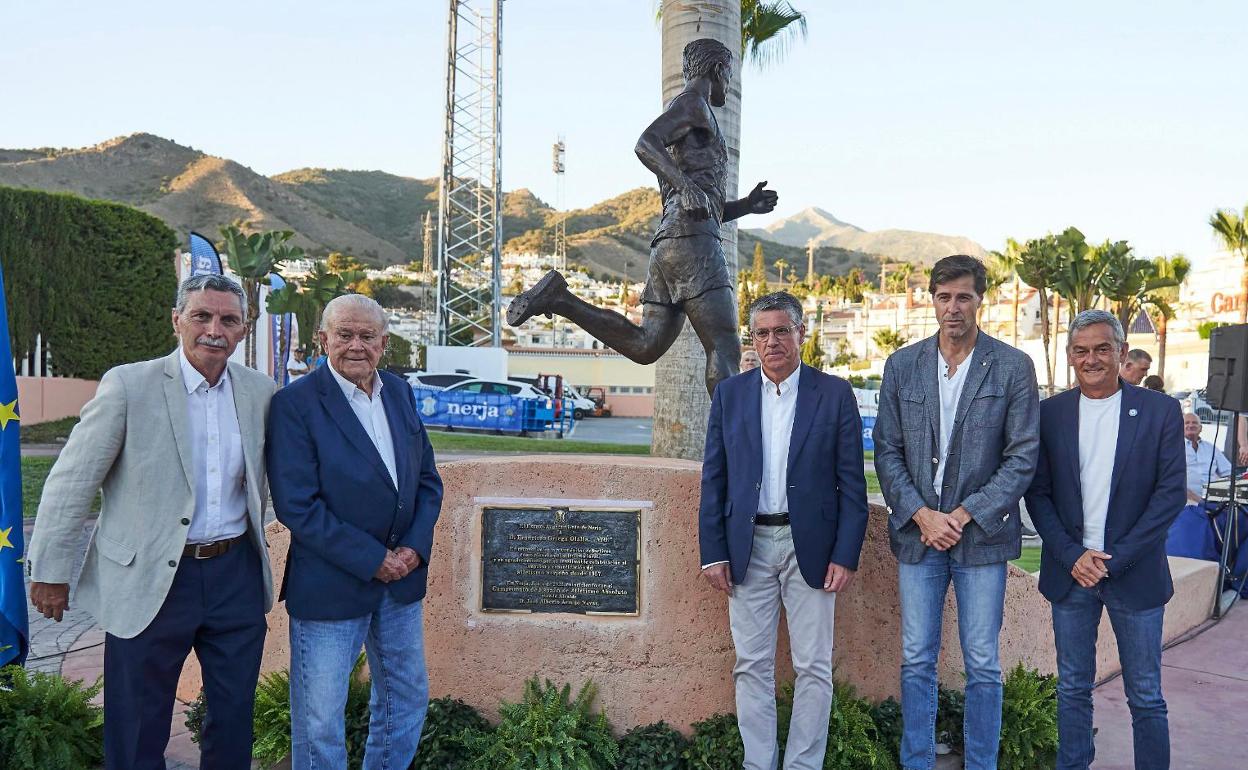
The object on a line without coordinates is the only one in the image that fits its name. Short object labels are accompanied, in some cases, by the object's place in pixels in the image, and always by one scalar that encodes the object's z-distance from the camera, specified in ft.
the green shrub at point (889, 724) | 12.60
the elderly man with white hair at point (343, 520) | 9.20
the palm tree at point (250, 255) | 89.40
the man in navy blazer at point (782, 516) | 10.37
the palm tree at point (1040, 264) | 115.24
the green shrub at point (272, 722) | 12.33
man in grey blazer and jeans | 10.32
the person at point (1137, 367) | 21.63
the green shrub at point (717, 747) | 11.96
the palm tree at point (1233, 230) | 114.21
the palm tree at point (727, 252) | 26.37
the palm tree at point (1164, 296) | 123.65
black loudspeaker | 21.90
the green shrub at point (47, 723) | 11.41
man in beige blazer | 8.65
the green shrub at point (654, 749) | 12.14
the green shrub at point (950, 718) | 13.01
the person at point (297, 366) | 77.56
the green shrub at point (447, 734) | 12.18
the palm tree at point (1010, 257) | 150.20
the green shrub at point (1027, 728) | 12.57
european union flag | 12.24
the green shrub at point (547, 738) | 11.78
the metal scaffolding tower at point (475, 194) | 88.89
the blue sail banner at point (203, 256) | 51.78
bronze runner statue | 13.84
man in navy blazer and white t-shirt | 10.27
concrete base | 12.70
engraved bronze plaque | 12.71
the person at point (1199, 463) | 24.31
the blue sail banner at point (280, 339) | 81.36
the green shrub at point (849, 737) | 11.91
